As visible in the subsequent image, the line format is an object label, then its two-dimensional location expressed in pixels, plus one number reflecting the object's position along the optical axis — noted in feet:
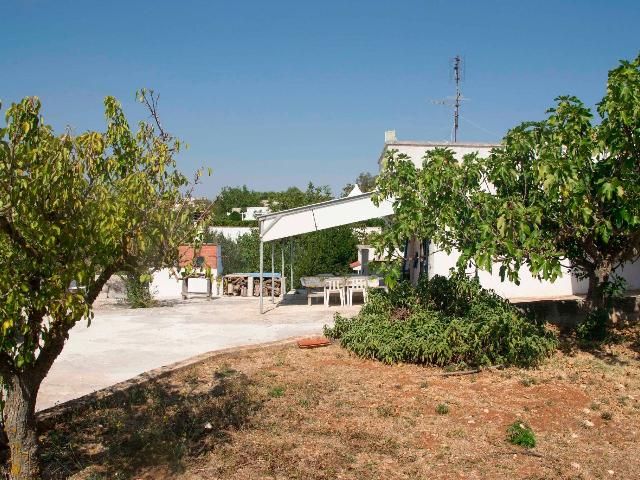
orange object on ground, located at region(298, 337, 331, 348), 31.71
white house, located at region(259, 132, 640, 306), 47.60
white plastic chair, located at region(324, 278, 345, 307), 53.16
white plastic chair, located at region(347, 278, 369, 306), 53.52
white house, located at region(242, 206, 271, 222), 220.84
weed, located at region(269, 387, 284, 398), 22.95
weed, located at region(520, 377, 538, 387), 23.91
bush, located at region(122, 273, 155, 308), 56.90
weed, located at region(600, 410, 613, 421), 20.34
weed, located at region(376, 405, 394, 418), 20.71
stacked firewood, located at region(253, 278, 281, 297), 66.66
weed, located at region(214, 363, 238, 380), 26.18
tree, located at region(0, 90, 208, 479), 12.54
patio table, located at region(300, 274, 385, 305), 53.83
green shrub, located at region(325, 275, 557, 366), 26.43
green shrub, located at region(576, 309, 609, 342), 30.45
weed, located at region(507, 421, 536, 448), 18.06
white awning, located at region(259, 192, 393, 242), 47.50
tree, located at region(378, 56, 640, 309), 23.08
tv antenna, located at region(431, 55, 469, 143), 97.45
